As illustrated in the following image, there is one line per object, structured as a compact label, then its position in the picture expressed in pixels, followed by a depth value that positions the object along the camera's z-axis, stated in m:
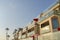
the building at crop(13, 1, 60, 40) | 8.59
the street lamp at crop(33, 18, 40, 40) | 11.23
